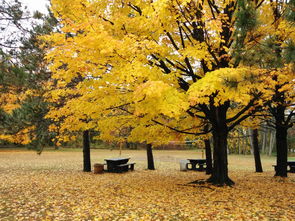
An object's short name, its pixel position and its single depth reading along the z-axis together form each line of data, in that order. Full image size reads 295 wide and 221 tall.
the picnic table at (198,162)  16.67
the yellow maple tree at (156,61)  6.69
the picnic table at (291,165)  15.24
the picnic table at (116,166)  14.91
